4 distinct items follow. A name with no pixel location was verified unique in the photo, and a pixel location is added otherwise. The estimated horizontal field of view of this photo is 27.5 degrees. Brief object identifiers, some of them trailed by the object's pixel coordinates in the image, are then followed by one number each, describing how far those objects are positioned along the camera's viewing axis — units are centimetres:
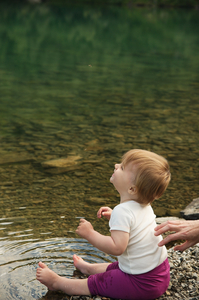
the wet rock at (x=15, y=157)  528
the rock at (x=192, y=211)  377
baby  238
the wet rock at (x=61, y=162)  517
